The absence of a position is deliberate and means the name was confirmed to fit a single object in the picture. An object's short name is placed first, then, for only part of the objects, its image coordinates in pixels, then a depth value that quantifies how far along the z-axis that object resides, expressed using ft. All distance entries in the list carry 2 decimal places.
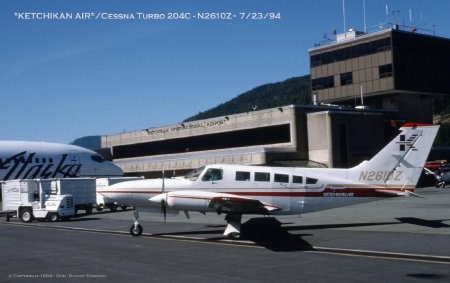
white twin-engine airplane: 72.28
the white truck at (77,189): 129.39
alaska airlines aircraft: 150.20
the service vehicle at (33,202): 120.47
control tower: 248.93
